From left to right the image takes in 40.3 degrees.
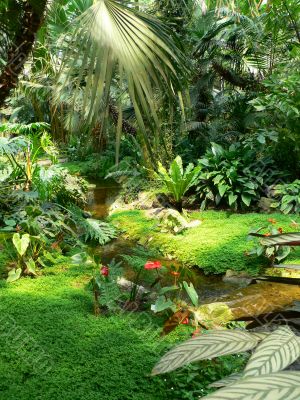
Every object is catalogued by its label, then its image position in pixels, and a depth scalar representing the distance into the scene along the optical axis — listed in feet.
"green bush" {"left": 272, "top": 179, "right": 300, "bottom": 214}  20.48
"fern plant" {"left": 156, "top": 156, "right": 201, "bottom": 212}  22.10
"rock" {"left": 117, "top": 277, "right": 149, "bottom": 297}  12.20
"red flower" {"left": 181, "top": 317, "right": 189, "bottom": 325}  10.21
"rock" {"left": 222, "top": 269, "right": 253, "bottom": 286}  15.29
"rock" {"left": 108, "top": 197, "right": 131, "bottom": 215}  26.70
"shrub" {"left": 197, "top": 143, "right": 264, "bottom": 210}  22.61
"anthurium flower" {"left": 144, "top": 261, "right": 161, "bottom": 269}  10.12
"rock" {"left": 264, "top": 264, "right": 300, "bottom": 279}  14.99
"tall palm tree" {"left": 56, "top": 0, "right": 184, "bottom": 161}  5.57
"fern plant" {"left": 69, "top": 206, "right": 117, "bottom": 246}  17.88
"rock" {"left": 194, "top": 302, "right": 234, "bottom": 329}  11.02
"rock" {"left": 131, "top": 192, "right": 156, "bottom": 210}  25.51
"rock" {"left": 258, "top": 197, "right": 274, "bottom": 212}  21.79
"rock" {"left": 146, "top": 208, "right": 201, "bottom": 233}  20.27
